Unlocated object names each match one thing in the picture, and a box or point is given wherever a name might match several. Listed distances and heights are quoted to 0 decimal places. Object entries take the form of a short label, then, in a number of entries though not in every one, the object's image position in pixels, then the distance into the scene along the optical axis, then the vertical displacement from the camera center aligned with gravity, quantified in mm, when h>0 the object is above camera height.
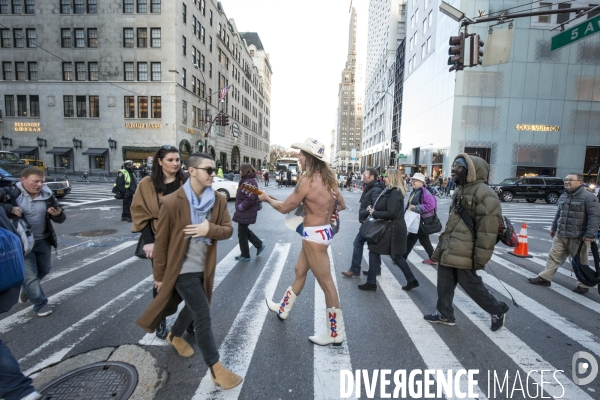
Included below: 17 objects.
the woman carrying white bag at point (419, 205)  5895 -621
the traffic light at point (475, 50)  8920 +3680
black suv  21703 -896
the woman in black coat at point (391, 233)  4816 -968
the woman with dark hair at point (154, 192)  3139 -266
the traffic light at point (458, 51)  9227 +3793
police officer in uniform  10109 -587
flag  30423 +7536
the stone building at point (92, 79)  31031 +8927
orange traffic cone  7531 -1792
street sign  7816 +4051
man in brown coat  2553 -729
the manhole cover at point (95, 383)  2523 -1900
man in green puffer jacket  3428 -774
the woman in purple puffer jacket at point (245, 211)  6086 -887
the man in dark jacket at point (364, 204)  5547 -593
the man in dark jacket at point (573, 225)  4883 -775
